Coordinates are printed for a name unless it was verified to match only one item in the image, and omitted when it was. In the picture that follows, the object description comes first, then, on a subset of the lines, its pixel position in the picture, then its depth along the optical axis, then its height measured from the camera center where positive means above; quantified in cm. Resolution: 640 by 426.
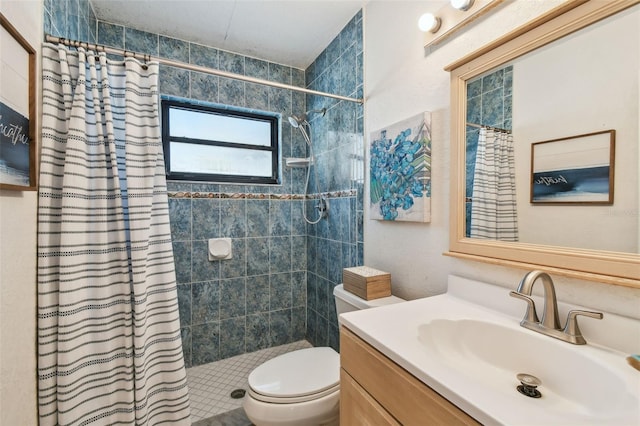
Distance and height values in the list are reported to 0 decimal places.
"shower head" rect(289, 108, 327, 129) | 210 +73
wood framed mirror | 71 +29
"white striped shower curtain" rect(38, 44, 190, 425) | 106 -18
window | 217 +55
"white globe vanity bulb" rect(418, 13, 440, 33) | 119 +80
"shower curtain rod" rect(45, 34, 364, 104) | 107 +67
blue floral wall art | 126 +20
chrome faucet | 74 -29
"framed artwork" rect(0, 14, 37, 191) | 78 +30
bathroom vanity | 56 -38
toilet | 120 -79
